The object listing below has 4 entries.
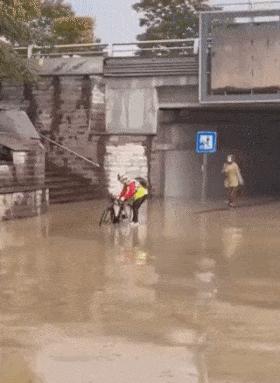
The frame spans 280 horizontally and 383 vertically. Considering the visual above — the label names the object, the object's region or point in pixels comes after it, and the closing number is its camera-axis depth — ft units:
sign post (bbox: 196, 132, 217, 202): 80.58
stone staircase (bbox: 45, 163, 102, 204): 84.58
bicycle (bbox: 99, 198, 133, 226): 62.18
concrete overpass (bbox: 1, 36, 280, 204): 94.02
